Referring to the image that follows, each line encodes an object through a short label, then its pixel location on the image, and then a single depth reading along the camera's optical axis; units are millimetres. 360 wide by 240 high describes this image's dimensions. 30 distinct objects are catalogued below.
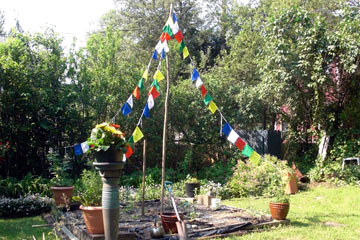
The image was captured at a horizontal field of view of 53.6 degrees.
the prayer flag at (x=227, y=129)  5738
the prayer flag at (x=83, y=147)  6314
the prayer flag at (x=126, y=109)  6361
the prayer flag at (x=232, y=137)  5591
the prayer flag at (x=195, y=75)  6004
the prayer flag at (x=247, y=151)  5588
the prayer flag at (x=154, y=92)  5887
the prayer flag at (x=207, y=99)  6015
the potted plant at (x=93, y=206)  4754
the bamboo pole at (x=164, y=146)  5305
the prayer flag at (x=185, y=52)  5945
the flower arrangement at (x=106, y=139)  3375
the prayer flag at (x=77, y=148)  6477
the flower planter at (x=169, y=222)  5008
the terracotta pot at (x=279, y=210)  5656
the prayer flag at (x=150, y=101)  5812
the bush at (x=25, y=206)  6719
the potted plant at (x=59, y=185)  6832
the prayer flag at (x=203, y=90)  6036
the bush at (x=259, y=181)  8781
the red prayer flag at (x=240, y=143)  5582
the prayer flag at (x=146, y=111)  6230
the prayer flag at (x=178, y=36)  5655
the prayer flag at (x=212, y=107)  6042
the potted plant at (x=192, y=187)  8266
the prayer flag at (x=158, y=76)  5988
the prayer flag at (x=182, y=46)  5959
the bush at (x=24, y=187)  7375
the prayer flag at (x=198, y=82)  5963
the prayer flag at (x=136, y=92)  6327
